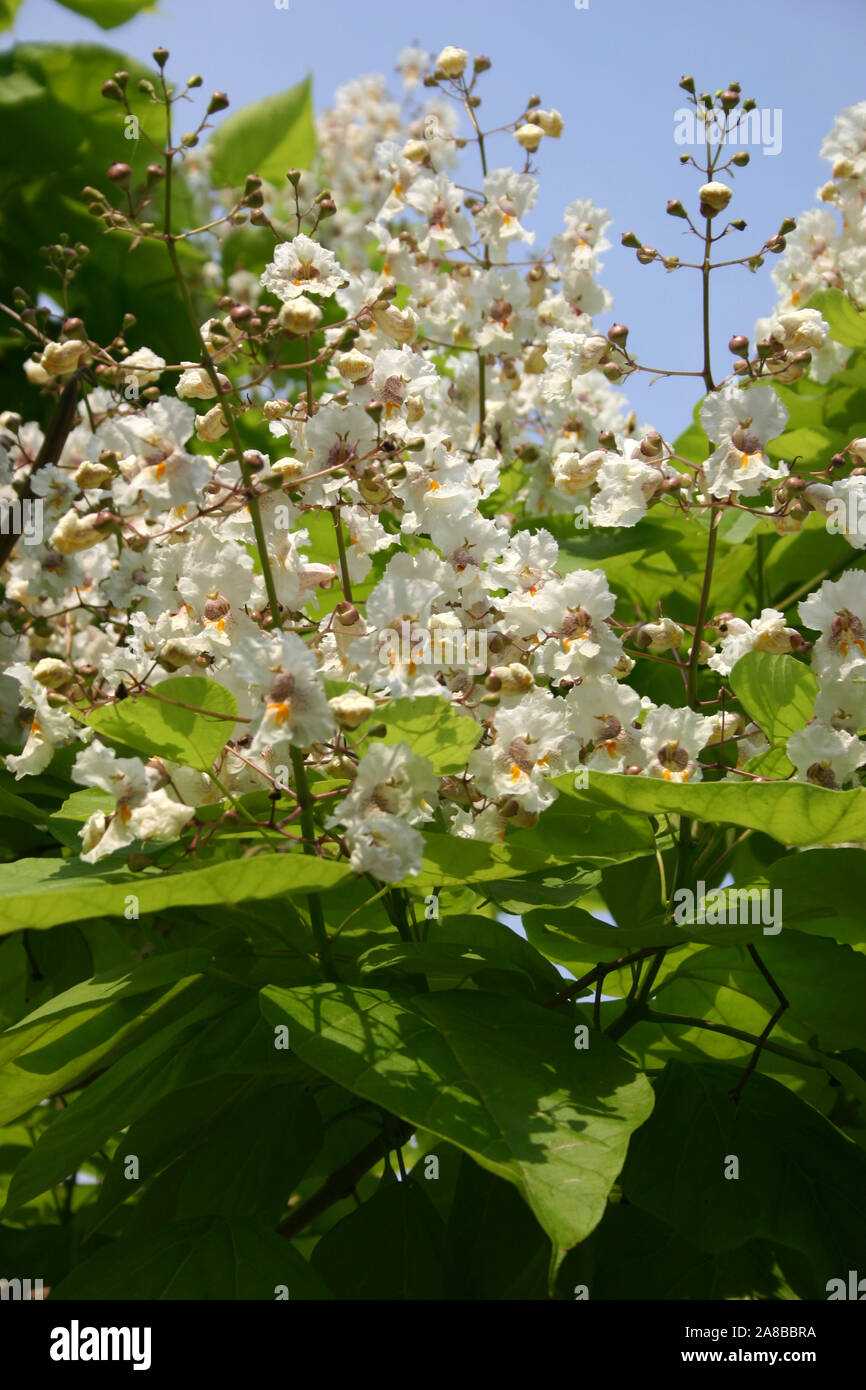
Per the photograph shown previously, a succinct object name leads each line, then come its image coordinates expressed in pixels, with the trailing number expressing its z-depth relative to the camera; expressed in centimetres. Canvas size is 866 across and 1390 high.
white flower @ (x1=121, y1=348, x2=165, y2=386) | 104
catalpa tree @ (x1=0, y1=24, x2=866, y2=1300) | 90
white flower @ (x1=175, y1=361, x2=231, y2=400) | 106
